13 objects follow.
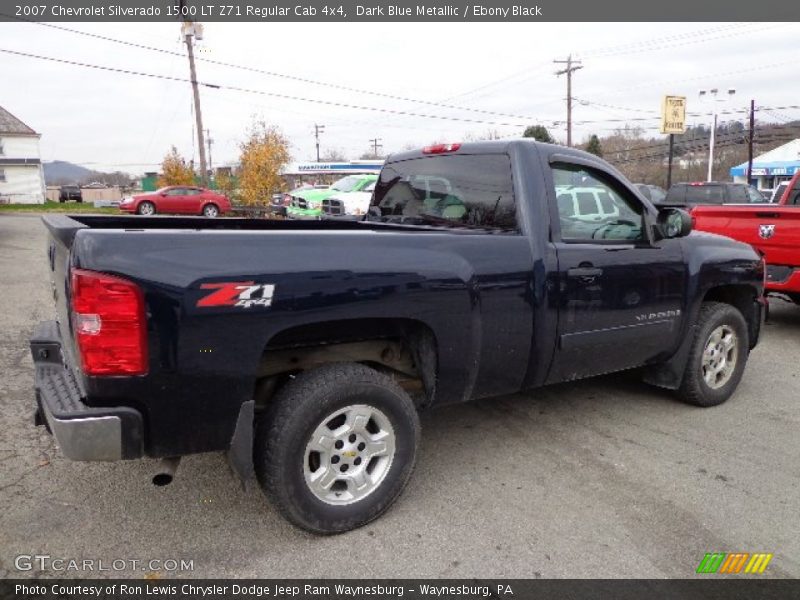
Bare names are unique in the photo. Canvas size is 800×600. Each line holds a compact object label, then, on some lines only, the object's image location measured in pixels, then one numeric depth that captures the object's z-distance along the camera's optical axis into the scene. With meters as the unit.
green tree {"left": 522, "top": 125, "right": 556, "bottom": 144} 27.41
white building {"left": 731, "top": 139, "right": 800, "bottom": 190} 39.06
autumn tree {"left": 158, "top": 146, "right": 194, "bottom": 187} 36.88
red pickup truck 6.28
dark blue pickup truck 2.27
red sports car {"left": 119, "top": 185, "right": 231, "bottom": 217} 28.14
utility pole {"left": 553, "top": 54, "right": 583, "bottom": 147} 42.22
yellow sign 35.91
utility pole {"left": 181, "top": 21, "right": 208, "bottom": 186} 26.09
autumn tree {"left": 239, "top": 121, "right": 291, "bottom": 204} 25.91
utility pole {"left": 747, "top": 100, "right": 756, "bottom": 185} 37.78
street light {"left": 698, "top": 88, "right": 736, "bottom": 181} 42.33
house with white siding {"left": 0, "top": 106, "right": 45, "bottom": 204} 49.78
